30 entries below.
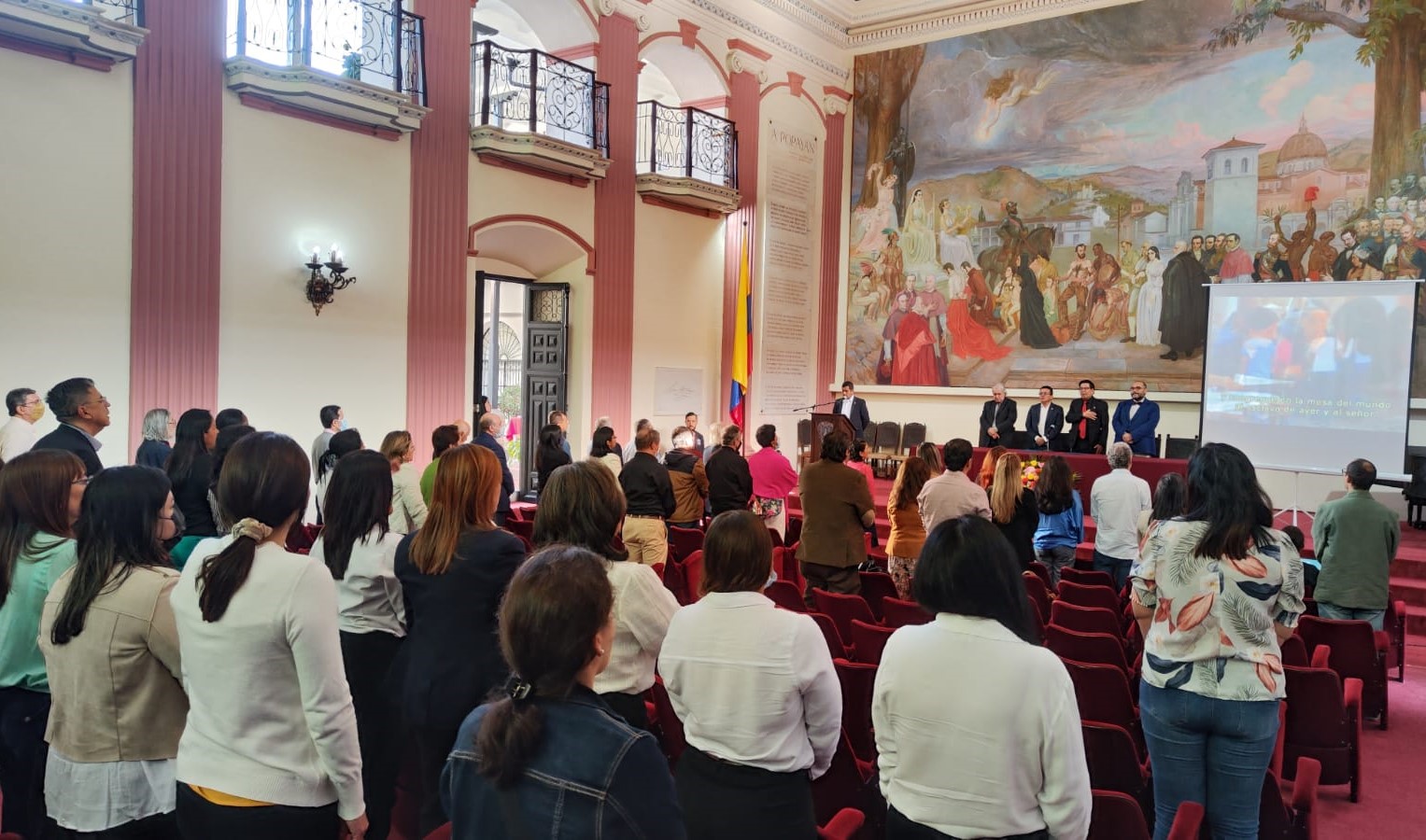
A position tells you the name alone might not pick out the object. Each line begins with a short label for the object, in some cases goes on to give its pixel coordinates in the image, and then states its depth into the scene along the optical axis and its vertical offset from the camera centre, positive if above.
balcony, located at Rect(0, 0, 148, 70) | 6.24 +2.30
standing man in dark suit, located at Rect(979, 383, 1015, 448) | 11.58 -0.39
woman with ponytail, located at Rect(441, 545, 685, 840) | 1.25 -0.51
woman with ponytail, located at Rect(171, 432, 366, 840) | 1.78 -0.62
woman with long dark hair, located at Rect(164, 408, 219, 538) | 4.14 -0.52
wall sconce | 8.24 +0.79
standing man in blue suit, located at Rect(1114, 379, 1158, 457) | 10.61 -0.41
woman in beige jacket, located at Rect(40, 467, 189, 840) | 1.93 -0.66
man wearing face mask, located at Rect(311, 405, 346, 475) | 6.45 -0.42
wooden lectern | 11.61 -0.53
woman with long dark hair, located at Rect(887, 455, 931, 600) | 5.28 -0.79
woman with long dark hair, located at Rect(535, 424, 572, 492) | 6.41 -0.53
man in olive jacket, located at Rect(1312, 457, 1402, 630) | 4.85 -0.79
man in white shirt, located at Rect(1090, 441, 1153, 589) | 5.55 -0.72
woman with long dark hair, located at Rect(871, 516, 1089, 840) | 1.61 -0.57
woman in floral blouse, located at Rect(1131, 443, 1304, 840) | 2.37 -0.64
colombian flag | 12.71 +0.39
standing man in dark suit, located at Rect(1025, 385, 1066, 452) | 11.16 -0.39
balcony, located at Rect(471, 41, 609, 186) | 9.62 +2.93
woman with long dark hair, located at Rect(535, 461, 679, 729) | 2.36 -0.51
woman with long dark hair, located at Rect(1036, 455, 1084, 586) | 5.50 -0.77
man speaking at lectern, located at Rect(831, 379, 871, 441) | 12.95 -0.37
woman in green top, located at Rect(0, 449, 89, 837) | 2.26 -0.52
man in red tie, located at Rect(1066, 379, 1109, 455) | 10.80 -0.38
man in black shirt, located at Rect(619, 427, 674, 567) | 5.30 -0.73
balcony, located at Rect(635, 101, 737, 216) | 11.58 +2.92
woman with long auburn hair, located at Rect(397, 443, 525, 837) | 2.36 -0.61
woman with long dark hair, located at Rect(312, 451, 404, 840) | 2.69 -0.67
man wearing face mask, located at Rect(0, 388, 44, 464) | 5.50 -0.38
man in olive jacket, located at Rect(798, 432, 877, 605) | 5.04 -0.69
